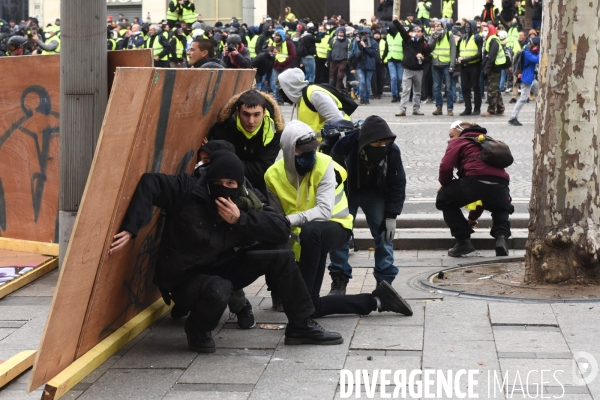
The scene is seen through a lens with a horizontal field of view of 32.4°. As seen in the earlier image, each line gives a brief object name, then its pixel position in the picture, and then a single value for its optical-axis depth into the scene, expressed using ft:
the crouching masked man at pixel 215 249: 18.38
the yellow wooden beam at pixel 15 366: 17.13
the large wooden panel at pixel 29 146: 25.75
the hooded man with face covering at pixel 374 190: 22.27
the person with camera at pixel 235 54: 57.36
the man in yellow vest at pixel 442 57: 65.72
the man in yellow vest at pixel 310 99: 25.88
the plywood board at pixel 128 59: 20.70
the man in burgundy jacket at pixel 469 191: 27.27
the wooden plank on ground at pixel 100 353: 16.17
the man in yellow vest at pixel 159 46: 73.36
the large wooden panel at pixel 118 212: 16.21
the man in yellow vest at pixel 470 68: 63.00
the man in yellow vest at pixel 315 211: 20.24
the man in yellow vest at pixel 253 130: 21.45
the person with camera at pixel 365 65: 75.05
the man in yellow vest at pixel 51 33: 81.19
